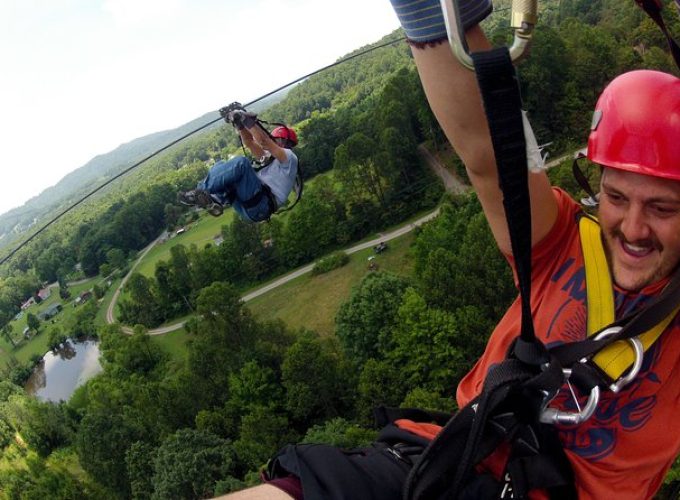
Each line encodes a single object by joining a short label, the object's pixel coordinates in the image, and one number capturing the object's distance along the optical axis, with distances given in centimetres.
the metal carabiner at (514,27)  95
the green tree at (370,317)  2173
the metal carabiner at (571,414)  161
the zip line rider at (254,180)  600
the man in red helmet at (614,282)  174
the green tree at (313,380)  2070
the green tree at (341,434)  1495
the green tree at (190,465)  1760
